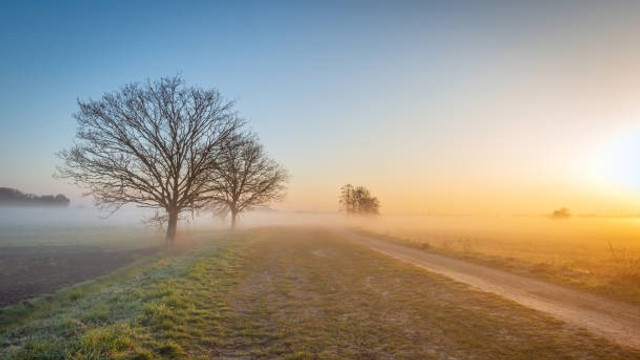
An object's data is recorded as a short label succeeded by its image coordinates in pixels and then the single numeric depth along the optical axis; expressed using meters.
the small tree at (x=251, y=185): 54.33
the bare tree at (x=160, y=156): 28.94
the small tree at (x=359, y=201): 107.06
